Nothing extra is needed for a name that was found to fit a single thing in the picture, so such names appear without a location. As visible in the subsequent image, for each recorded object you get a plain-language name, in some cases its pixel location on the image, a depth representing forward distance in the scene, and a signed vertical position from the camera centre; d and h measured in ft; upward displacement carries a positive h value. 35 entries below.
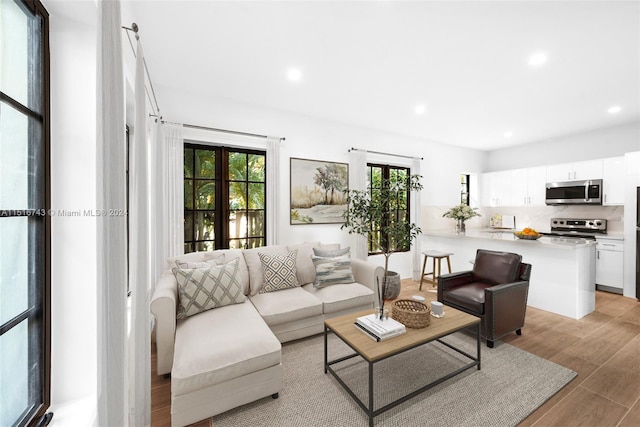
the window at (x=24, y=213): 3.43 -0.01
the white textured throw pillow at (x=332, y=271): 9.64 -2.30
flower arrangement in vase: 14.92 -0.17
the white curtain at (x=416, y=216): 15.47 -0.29
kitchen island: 9.95 -2.52
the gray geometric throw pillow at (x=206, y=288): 7.07 -2.25
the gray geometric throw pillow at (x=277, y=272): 9.12 -2.23
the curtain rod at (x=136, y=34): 4.46 +3.44
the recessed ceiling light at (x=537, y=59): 7.37 +4.59
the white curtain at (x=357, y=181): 13.35 +1.62
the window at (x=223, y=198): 10.48 +0.61
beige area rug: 5.30 -4.34
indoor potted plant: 11.30 -0.43
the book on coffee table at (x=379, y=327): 5.84 -2.79
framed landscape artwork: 12.12 +1.03
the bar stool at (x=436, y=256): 13.28 -2.35
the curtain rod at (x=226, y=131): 9.82 +3.38
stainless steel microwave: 13.94 +1.07
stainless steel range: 14.17 -0.97
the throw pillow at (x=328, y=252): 10.21 -1.68
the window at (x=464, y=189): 18.65 +1.71
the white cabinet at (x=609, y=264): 12.88 -2.81
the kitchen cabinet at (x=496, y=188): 18.04 +1.68
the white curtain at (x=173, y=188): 9.43 +0.89
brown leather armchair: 7.91 -2.79
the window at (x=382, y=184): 14.56 +1.54
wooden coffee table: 5.23 -2.96
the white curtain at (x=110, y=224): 2.99 -0.14
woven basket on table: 6.20 -2.61
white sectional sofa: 5.13 -3.02
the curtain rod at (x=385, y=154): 13.49 +3.35
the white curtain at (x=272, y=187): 11.21 +1.10
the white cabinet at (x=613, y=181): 13.21 +1.62
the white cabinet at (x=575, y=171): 14.07 +2.36
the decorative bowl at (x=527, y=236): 11.02 -1.11
